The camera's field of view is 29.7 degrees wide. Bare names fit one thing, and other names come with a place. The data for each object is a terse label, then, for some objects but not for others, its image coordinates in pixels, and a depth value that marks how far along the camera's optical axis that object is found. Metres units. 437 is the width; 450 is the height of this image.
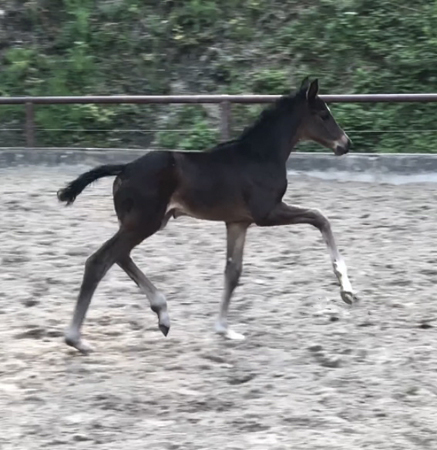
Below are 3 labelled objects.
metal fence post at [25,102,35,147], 11.11
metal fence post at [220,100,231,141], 10.26
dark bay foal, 5.12
